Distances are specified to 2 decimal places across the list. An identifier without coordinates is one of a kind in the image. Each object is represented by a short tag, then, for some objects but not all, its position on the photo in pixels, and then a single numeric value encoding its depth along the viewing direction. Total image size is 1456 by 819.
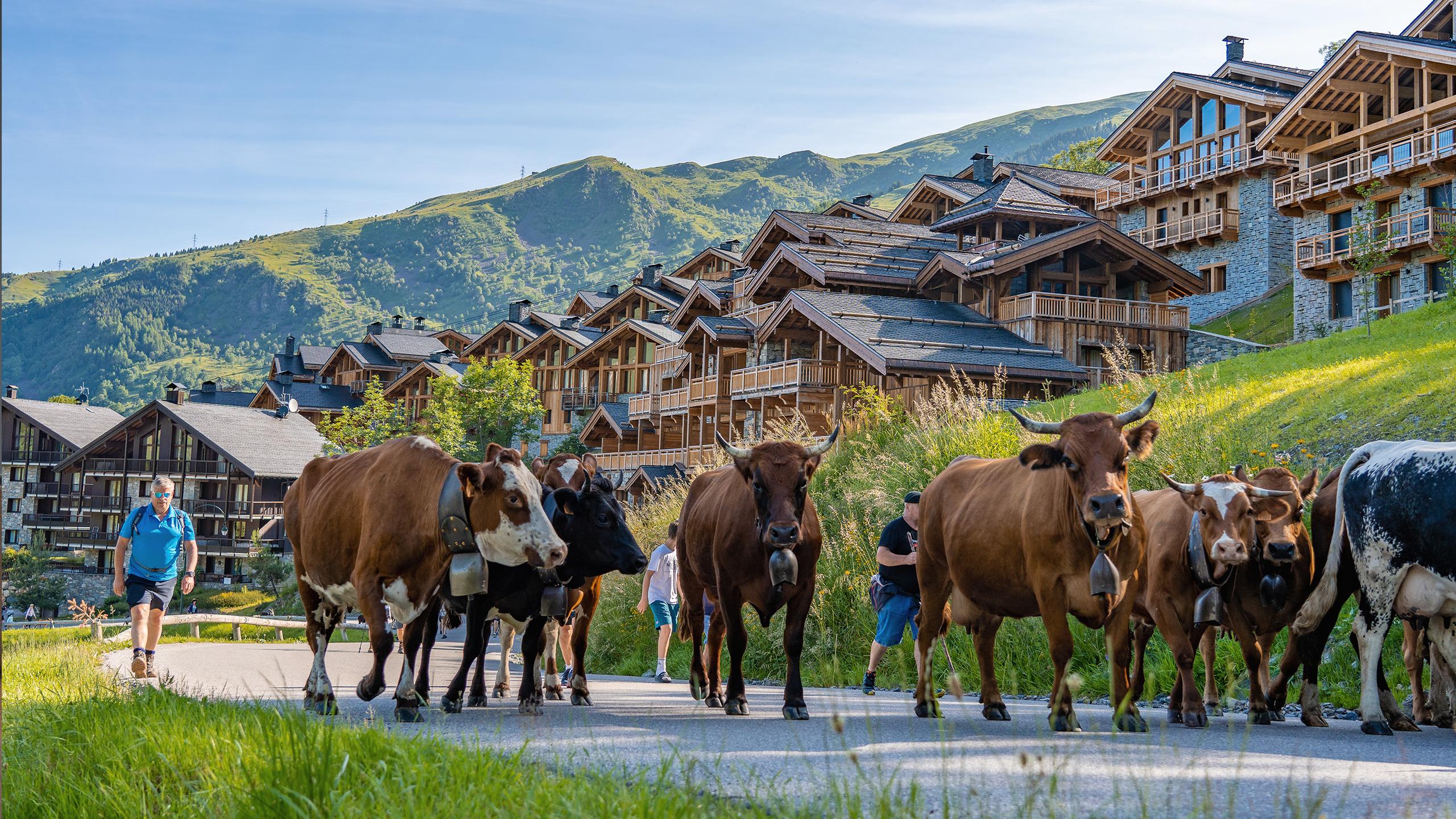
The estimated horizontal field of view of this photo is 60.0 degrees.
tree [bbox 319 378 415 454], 57.84
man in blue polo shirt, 13.02
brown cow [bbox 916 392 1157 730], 7.46
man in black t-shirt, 12.19
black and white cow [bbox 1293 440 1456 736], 7.97
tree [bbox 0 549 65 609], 62.53
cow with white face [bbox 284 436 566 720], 8.74
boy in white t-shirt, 16.39
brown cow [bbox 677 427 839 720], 8.77
